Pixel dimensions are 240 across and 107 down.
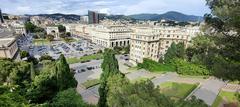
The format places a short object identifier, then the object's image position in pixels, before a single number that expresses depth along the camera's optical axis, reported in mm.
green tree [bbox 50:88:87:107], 13936
